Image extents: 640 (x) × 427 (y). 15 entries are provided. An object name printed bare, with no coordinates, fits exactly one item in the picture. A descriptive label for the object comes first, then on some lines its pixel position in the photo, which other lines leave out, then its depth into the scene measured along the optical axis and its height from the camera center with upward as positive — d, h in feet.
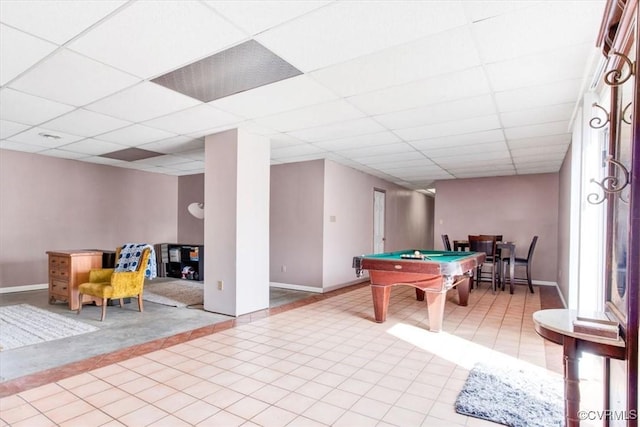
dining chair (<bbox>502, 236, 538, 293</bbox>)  21.35 -2.78
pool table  12.72 -2.29
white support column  14.71 -0.33
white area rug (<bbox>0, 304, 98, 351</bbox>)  11.41 -4.31
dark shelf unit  24.36 -3.42
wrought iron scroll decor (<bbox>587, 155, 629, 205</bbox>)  4.32 +0.54
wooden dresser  15.49 -2.76
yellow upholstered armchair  14.10 -3.02
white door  27.40 -0.35
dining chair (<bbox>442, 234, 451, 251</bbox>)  23.99 -1.80
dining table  20.76 -2.69
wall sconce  23.72 +0.36
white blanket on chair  15.15 -2.02
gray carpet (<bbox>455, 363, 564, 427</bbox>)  6.86 -4.06
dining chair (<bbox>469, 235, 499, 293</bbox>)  20.90 -1.83
